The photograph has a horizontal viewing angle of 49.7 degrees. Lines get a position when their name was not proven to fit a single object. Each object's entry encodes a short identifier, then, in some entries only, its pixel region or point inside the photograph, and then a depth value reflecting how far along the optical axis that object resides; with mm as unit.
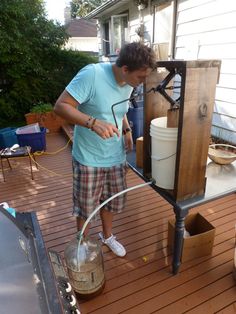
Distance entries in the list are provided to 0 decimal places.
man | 1268
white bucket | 1354
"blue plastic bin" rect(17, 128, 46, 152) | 4121
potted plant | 5344
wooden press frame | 1198
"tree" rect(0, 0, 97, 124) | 5629
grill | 686
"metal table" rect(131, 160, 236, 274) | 1436
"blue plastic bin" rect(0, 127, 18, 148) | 4320
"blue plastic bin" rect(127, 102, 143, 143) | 3189
